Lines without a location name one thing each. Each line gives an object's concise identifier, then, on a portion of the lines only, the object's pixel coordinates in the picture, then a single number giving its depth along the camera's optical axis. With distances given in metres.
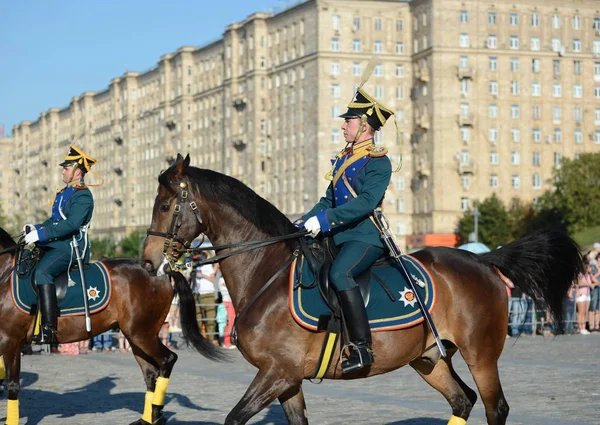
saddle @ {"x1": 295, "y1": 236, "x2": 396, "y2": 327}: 10.66
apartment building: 119.44
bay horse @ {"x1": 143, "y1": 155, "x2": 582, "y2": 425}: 10.44
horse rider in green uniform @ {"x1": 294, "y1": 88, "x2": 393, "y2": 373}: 10.58
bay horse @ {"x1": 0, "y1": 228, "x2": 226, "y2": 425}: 14.07
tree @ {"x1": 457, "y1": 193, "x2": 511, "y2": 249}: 110.00
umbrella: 31.96
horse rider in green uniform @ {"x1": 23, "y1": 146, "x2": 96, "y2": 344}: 14.38
